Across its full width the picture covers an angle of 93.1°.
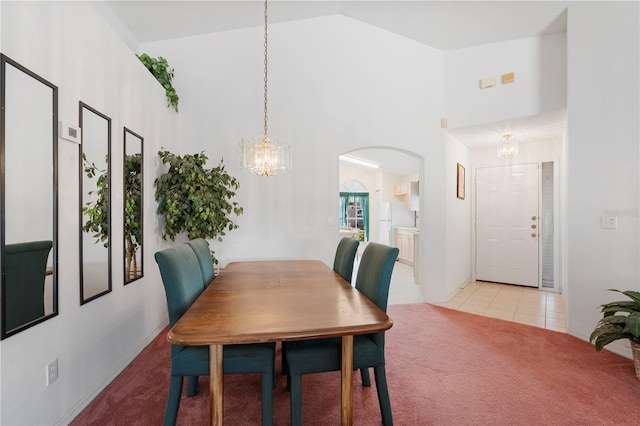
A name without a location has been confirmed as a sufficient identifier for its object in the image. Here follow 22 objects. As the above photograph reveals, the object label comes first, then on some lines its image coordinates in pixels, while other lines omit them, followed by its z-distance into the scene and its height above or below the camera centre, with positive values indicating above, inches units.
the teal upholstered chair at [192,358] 58.2 -28.6
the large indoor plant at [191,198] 115.6 +5.4
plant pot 83.7 -39.5
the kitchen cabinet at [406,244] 263.9 -29.2
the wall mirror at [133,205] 95.3 +2.1
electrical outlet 61.0 -32.8
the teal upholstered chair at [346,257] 89.5 -13.9
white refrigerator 308.5 -6.2
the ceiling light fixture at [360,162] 309.0 +53.1
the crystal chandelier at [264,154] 100.0 +19.3
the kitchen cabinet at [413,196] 278.7 +14.8
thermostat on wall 65.8 +17.8
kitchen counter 255.1 -15.1
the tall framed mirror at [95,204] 73.6 +1.8
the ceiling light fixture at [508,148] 166.6 +35.5
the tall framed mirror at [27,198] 51.9 +2.5
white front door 185.0 -7.8
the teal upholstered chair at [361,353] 58.6 -28.3
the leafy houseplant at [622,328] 82.4 -32.1
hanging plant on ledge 122.1 +57.4
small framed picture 175.5 +16.9
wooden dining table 47.3 -18.7
